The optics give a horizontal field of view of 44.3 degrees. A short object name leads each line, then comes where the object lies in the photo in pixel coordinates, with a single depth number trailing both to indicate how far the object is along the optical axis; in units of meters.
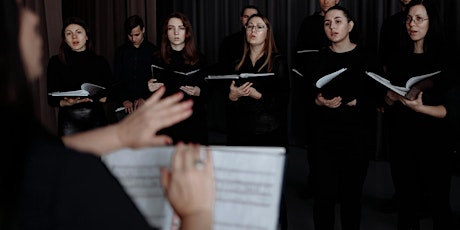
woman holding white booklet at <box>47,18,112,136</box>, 3.76
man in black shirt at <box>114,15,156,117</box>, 4.85
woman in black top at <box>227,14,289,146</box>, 3.41
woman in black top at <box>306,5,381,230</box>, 3.08
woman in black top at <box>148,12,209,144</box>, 3.75
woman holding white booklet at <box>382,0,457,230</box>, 3.03
